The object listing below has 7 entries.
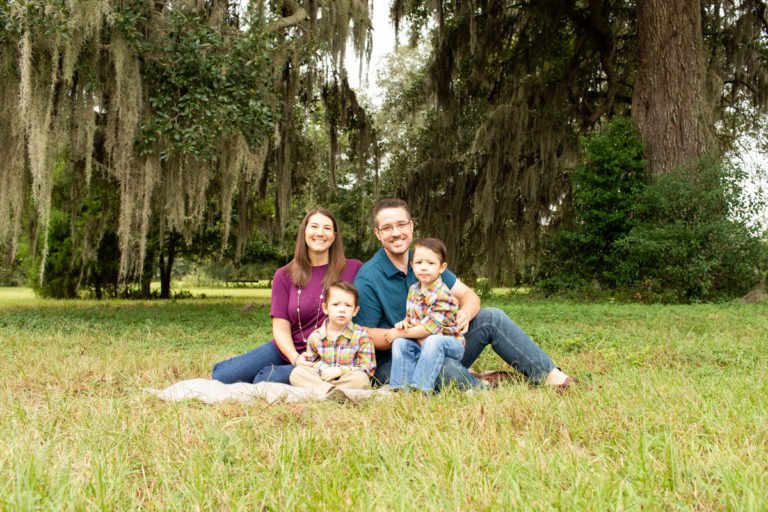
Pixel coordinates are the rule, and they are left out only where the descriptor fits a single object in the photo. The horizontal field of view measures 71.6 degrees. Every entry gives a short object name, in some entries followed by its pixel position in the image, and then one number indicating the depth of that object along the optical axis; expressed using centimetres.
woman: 328
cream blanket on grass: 267
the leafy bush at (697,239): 887
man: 308
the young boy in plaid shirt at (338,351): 292
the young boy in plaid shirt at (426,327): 283
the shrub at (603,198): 992
